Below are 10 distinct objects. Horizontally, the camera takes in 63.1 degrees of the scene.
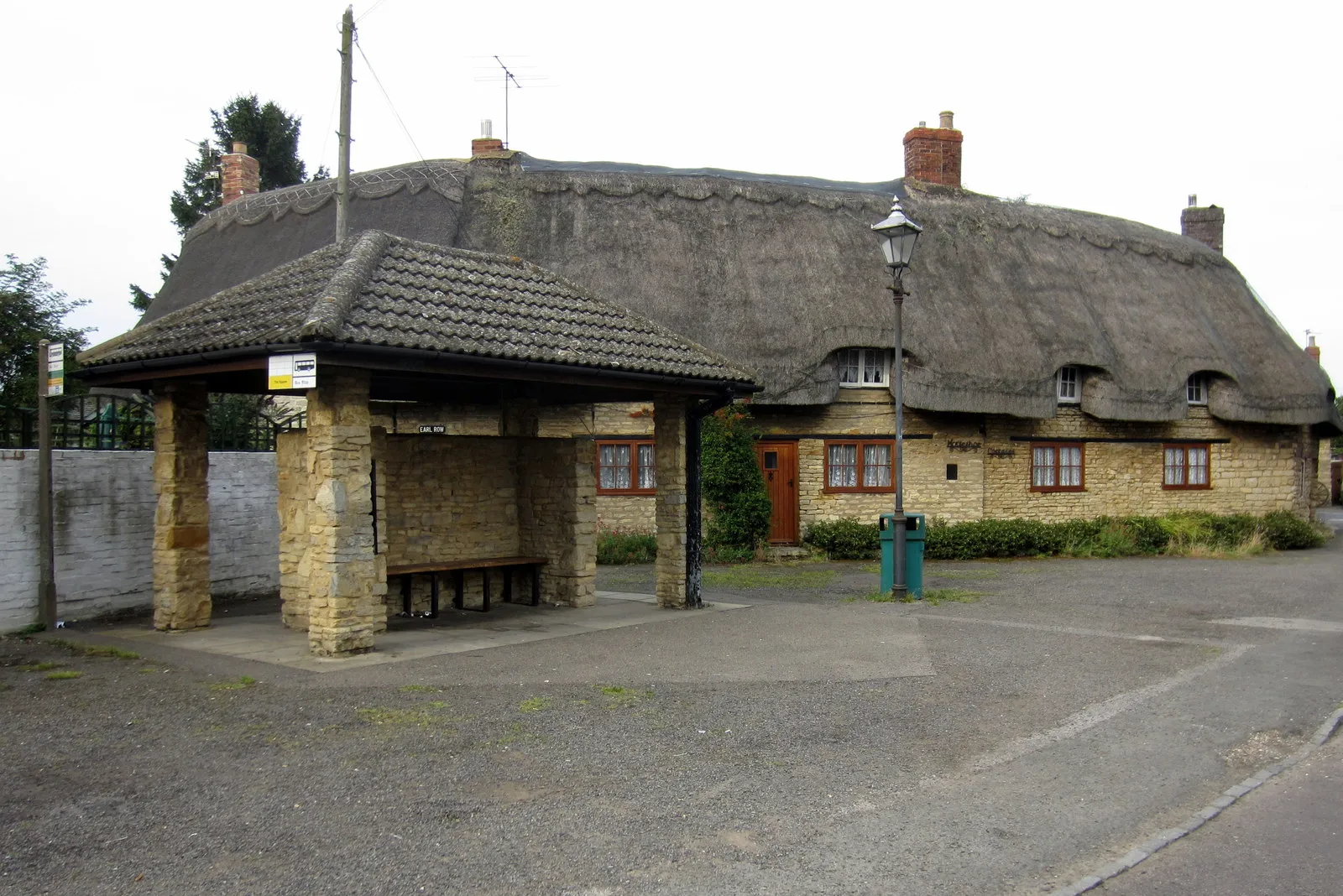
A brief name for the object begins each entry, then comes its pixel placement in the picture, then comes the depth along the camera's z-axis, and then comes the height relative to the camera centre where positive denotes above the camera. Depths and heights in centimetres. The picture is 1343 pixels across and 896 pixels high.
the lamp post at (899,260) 1296 +239
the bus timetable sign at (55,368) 1044 +89
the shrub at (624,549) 1920 -157
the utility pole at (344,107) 1775 +583
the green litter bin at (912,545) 1352 -107
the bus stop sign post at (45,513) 1062 -50
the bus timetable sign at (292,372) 865 +71
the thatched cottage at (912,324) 2016 +268
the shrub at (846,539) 1980 -144
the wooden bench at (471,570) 1124 -122
